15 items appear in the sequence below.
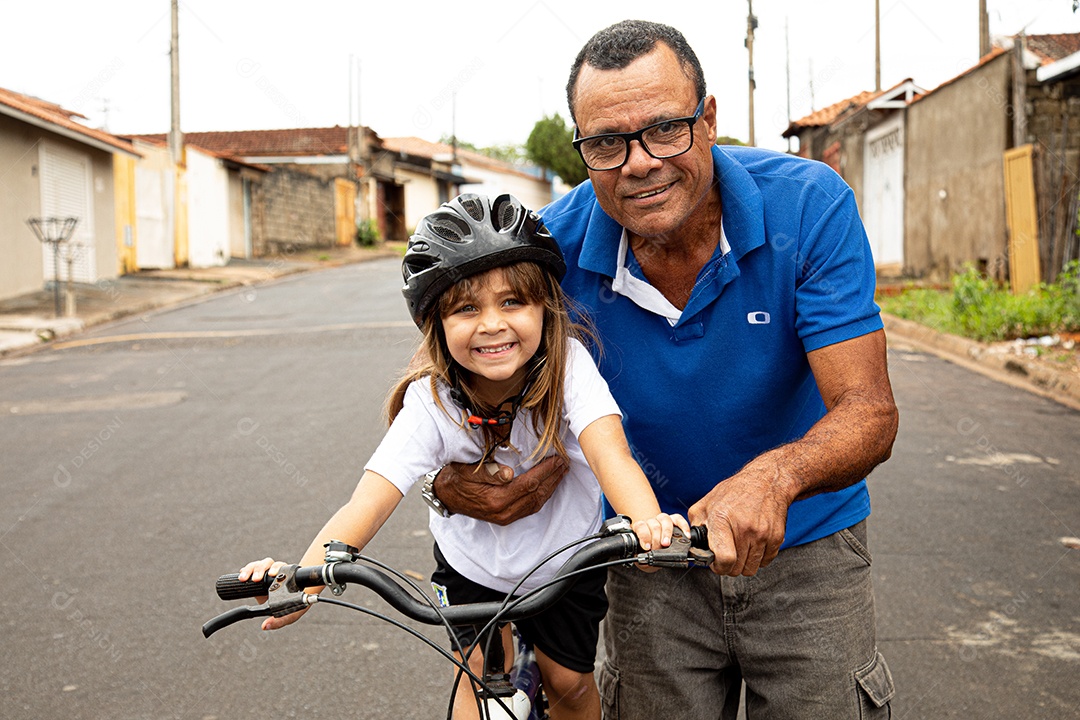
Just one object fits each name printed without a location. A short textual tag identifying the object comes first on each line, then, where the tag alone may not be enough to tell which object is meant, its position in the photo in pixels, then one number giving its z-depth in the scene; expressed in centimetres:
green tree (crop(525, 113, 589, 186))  5706
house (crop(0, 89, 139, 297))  1872
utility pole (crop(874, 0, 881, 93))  3133
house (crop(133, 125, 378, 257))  3331
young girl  235
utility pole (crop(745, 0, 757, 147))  2415
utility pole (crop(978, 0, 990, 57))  2217
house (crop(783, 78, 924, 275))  2136
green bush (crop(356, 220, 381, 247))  3981
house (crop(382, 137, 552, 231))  4772
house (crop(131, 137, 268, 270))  2591
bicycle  175
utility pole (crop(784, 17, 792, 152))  4459
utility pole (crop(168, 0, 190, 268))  2669
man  230
